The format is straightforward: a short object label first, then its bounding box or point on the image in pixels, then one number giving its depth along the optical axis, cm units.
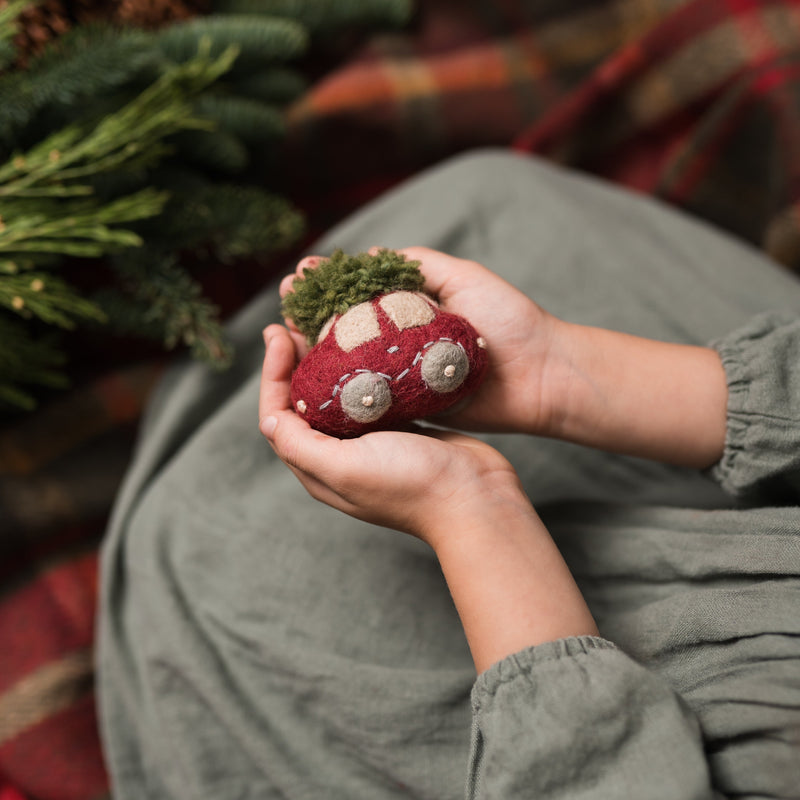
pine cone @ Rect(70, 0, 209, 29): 80
